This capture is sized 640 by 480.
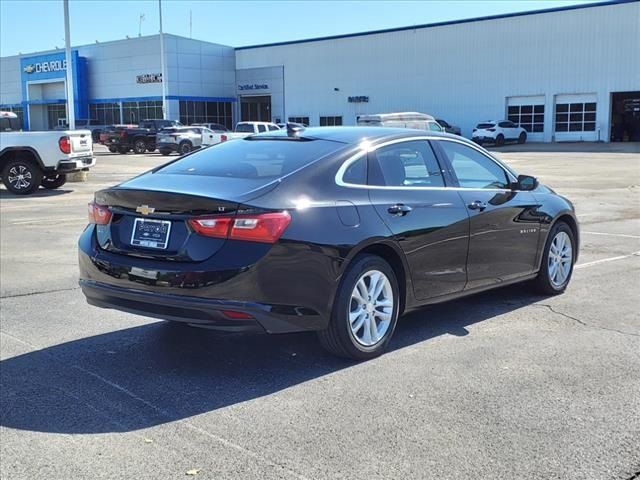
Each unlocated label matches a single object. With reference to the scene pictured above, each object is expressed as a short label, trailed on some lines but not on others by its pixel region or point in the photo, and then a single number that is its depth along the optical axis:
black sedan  4.49
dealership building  50.38
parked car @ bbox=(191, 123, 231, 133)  44.80
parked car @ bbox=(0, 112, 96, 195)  17.47
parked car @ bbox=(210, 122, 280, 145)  38.59
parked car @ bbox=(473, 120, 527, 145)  48.84
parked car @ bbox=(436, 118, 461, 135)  47.76
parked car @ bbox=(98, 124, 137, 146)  43.34
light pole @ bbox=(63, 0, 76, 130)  24.03
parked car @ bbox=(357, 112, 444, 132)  33.18
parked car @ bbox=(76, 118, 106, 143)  54.92
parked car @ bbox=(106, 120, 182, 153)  43.25
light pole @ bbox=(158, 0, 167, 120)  57.01
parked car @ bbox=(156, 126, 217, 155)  39.28
